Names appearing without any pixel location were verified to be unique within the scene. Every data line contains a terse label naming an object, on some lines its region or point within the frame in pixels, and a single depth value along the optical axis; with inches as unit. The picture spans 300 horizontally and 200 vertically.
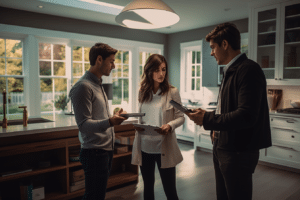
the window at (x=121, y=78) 224.4
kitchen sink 116.7
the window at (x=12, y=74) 168.4
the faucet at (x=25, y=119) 100.8
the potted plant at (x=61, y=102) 174.7
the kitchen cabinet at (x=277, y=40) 146.7
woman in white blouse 73.3
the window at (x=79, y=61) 199.0
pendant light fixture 69.8
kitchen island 91.6
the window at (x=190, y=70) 233.5
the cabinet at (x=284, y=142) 141.6
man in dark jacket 46.3
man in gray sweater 60.2
